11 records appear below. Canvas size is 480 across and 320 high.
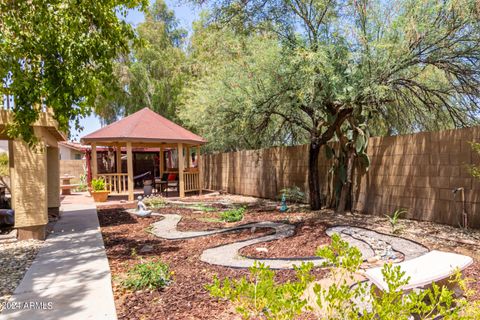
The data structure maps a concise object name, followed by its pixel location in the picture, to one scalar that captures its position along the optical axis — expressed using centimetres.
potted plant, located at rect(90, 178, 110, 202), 1176
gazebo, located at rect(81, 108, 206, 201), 1227
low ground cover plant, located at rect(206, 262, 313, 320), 165
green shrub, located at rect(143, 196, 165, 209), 1112
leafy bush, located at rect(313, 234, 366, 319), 176
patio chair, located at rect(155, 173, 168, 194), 1410
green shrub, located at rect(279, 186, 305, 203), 1061
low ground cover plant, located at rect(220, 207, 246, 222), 822
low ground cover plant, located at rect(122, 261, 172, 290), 394
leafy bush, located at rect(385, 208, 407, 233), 642
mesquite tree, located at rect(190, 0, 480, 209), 637
